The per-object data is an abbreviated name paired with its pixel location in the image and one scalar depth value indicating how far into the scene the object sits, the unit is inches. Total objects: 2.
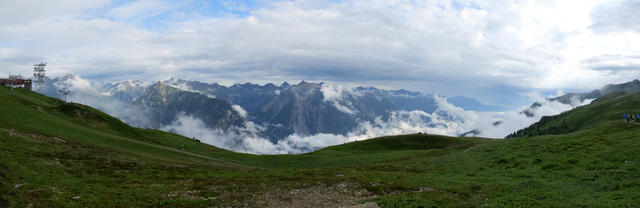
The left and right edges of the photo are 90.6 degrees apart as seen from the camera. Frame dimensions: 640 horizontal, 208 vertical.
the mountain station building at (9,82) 7608.3
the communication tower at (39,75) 7691.9
